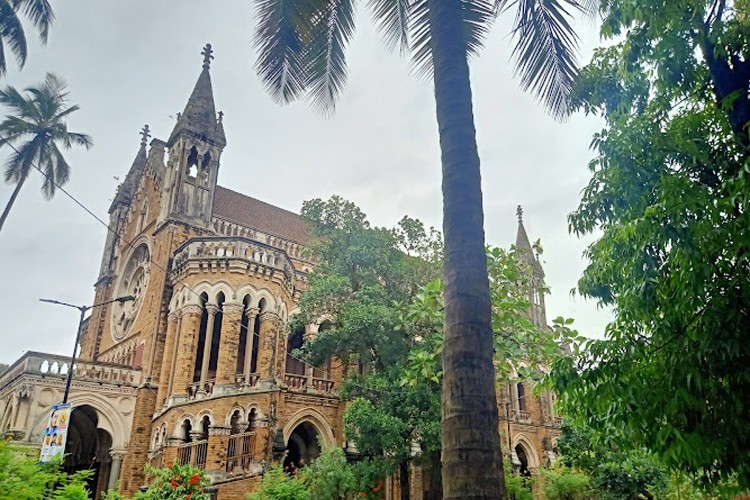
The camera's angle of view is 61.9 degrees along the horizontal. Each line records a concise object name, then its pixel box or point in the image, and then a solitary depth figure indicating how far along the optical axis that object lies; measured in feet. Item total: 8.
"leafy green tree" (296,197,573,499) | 55.06
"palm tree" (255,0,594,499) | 16.02
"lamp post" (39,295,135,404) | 54.54
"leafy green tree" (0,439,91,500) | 25.64
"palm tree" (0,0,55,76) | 74.28
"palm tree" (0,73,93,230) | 88.74
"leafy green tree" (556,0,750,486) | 18.81
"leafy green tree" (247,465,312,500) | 49.57
